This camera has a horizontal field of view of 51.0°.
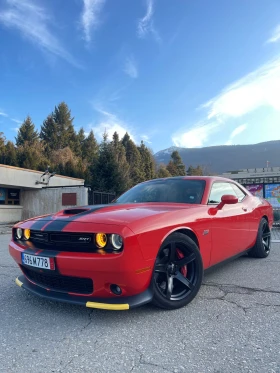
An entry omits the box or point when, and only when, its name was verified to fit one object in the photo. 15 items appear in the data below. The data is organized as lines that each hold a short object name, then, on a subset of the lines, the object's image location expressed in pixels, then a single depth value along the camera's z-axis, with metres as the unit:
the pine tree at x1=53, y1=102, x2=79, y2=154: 52.88
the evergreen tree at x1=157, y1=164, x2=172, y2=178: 46.02
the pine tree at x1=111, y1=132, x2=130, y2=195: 22.97
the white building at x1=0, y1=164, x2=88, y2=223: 18.80
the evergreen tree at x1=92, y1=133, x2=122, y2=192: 22.91
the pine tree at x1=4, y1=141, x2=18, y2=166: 31.57
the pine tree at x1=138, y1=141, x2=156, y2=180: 44.16
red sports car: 2.38
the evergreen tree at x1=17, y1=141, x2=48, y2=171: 30.16
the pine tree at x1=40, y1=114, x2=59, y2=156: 52.47
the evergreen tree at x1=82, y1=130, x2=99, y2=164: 52.91
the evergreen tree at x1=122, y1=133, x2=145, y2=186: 38.06
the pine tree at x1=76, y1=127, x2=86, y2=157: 51.82
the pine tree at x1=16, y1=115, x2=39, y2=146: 48.91
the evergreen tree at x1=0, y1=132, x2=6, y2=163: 33.03
